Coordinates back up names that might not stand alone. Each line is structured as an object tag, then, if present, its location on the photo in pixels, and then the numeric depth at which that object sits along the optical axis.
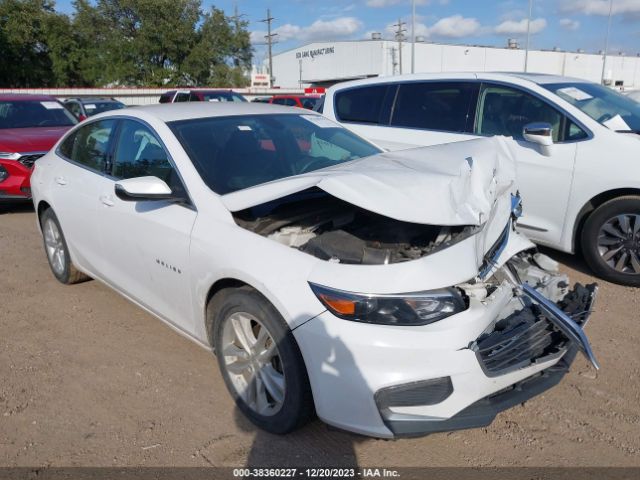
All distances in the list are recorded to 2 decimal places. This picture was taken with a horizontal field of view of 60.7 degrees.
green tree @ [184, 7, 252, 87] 44.56
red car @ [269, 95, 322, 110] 20.92
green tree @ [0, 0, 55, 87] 40.31
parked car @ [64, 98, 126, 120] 15.83
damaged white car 2.35
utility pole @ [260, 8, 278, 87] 52.08
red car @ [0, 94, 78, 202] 7.60
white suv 4.58
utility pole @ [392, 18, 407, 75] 55.39
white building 61.12
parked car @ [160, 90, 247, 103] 19.47
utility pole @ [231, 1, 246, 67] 46.97
